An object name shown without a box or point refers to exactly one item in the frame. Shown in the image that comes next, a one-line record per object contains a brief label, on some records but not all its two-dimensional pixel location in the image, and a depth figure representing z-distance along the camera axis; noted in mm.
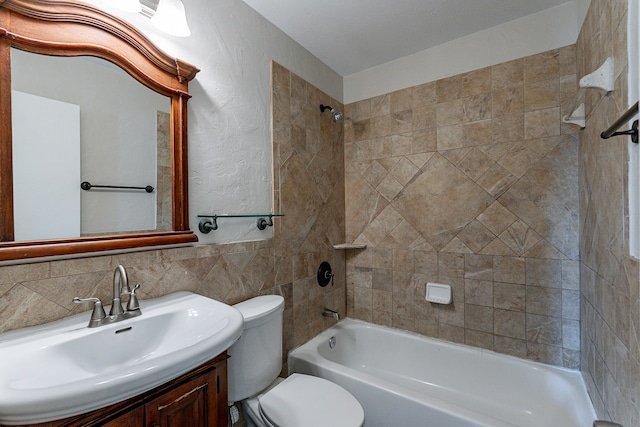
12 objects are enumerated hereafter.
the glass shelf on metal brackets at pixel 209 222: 1429
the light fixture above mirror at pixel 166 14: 1204
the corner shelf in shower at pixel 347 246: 2387
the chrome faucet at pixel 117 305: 972
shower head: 2250
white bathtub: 1430
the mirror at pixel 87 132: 929
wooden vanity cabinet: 719
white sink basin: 595
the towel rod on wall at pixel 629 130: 801
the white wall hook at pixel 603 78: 1078
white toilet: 1272
